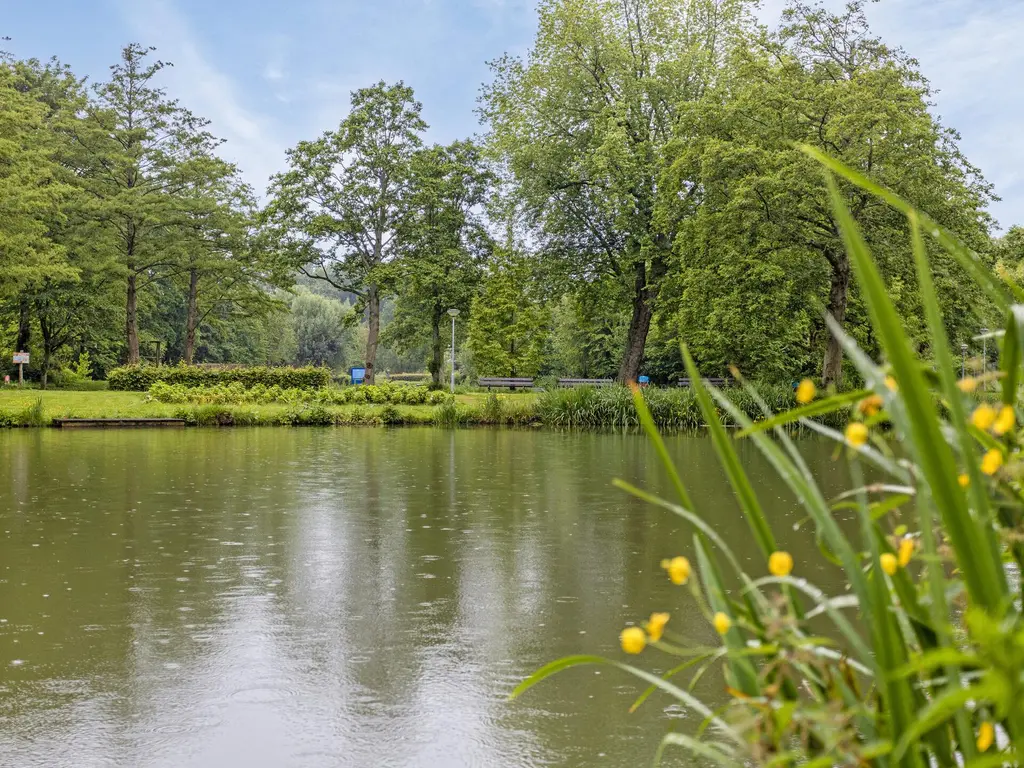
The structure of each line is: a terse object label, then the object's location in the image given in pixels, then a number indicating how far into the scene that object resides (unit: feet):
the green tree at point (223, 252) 108.58
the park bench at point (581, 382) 95.71
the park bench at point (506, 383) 105.99
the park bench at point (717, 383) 90.87
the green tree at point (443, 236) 108.68
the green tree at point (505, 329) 120.16
